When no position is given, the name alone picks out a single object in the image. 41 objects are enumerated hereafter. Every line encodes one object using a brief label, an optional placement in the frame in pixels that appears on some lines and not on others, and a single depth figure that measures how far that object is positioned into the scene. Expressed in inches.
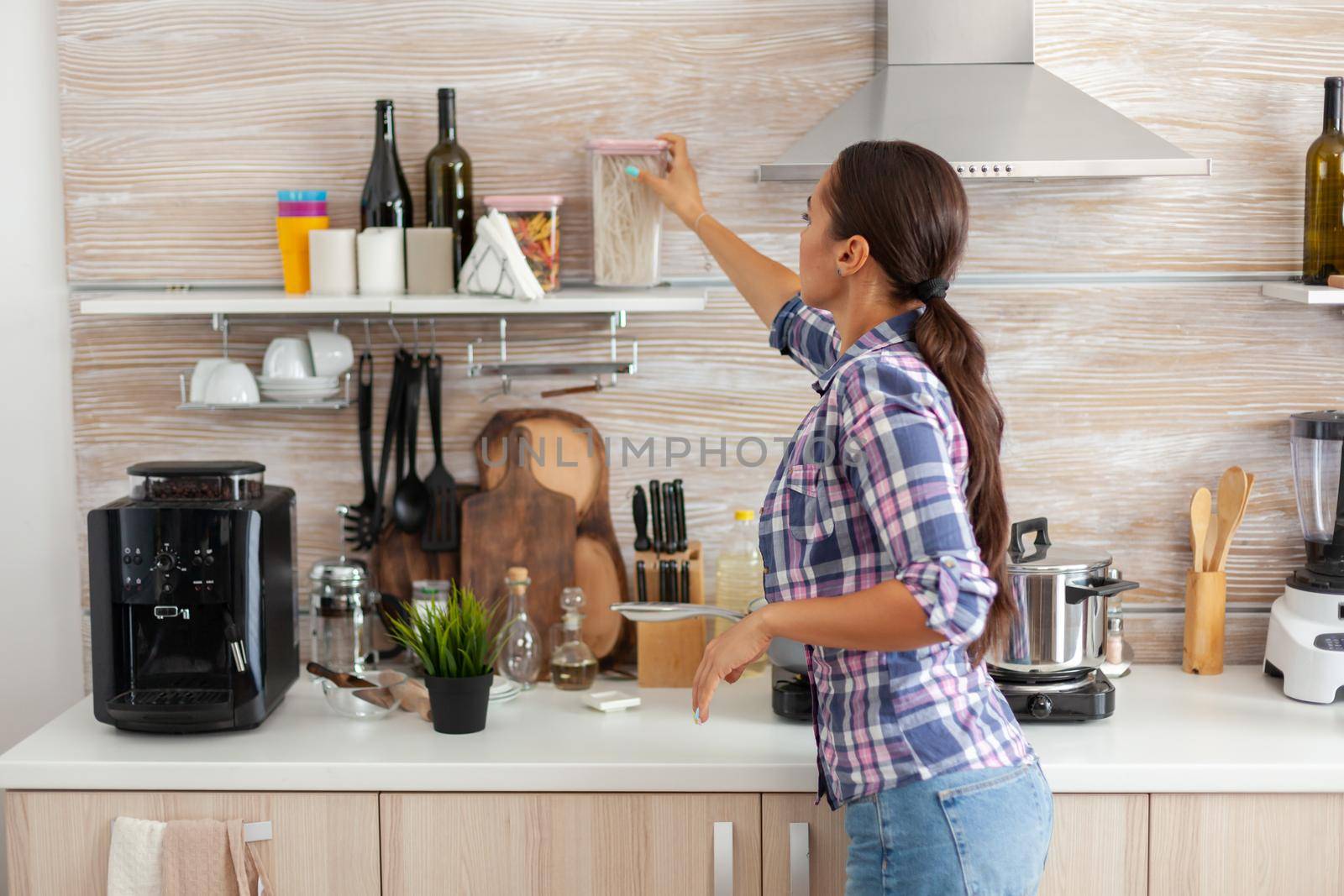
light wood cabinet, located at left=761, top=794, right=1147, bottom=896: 69.7
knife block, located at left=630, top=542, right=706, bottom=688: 83.8
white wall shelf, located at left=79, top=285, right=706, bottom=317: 78.5
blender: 80.8
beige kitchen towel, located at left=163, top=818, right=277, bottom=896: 69.5
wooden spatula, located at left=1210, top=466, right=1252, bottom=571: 87.0
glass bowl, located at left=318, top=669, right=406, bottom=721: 77.5
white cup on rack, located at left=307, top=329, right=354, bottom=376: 85.1
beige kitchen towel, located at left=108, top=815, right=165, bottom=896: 69.6
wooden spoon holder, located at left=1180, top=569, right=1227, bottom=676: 87.0
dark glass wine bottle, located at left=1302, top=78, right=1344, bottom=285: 84.0
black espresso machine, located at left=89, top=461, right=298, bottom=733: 73.9
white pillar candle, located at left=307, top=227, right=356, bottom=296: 82.4
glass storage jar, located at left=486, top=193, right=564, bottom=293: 82.7
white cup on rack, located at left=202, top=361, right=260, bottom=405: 83.4
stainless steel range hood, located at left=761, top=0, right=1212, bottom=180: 72.5
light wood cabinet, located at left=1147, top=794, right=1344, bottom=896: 70.0
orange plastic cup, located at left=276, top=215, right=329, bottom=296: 83.9
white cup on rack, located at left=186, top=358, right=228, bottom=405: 84.6
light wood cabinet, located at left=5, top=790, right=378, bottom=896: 70.4
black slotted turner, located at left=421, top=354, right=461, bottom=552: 88.4
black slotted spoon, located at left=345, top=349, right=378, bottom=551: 87.6
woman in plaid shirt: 53.7
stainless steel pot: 76.2
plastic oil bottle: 86.9
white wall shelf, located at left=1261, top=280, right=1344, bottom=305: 78.7
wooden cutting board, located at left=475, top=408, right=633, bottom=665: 88.9
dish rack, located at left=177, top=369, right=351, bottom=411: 83.9
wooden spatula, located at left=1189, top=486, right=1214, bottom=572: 87.7
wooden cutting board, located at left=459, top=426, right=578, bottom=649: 87.7
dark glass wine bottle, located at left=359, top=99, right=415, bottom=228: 85.1
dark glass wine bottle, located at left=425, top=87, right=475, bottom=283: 84.8
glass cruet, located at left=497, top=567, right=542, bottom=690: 84.2
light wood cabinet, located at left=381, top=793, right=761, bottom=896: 70.2
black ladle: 88.4
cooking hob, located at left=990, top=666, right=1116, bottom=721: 75.8
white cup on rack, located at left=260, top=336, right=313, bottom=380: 83.3
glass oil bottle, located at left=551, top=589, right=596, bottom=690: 83.8
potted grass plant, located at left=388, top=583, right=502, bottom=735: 74.5
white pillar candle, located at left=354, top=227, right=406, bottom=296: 82.3
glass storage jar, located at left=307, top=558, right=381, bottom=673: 85.6
